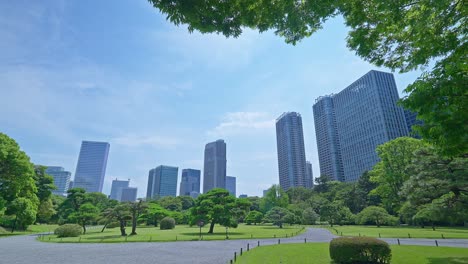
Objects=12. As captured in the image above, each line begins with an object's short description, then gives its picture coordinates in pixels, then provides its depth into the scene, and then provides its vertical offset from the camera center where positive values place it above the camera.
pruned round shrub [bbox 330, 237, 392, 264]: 11.16 -1.79
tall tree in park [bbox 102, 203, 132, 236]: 30.14 -0.14
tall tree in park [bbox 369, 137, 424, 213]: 38.59 +7.56
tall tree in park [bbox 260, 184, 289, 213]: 62.99 +3.48
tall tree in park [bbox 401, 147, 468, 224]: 16.97 +1.83
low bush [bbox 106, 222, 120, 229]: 32.97 -1.52
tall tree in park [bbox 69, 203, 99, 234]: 34.18 -0.28
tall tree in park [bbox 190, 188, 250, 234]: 30.64 +0.70
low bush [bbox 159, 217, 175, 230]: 41.38 -1.74
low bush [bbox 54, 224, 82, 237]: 27.61 -2.02
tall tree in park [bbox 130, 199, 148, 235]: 31.60 +0.75
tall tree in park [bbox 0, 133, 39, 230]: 27.38 +3.63
